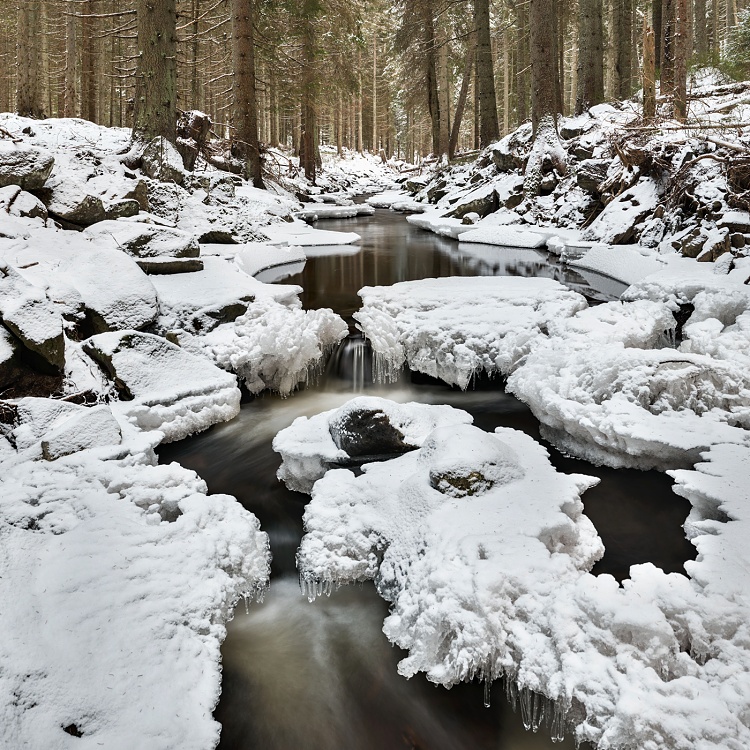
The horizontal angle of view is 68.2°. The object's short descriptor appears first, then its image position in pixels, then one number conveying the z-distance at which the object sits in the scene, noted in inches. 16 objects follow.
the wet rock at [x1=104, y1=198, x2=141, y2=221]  340.2
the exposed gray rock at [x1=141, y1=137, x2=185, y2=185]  421.7
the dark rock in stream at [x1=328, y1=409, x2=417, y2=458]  165.5
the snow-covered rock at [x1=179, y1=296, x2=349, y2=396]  236.2
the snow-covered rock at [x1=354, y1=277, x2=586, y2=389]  240.1
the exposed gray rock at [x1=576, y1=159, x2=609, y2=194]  511.9
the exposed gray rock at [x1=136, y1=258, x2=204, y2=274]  288.5
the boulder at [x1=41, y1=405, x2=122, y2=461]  150.2
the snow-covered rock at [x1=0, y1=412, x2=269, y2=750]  88.4
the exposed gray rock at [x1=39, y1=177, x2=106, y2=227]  304.5
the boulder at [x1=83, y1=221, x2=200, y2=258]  297.7
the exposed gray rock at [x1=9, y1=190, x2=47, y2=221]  271.3
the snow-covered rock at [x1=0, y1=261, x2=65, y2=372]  176.6
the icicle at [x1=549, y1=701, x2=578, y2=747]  93.4
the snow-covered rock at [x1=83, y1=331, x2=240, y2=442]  193.2
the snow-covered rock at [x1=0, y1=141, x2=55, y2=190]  283.7
